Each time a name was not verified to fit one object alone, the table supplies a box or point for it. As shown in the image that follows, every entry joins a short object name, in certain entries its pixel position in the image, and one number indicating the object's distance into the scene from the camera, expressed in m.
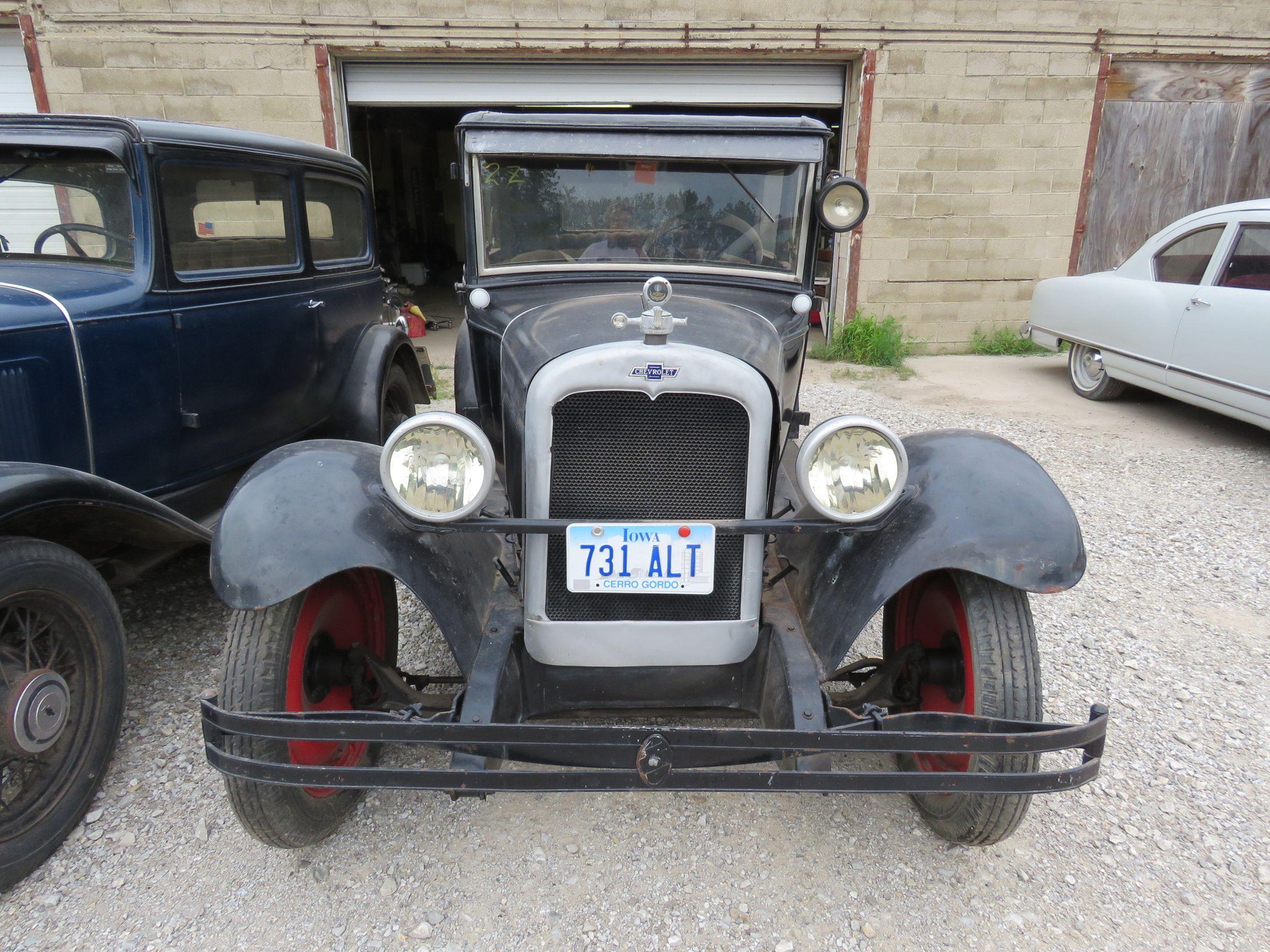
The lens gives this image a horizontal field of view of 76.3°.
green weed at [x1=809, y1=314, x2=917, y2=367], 8.27
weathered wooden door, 8.21
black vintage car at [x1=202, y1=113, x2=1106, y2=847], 1.77
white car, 5.32
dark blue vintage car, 2.15
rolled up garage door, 7.72
